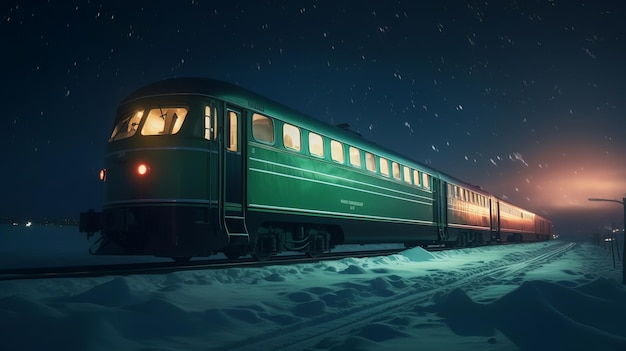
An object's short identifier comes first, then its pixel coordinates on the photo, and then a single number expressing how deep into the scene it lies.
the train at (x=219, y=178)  9.85
